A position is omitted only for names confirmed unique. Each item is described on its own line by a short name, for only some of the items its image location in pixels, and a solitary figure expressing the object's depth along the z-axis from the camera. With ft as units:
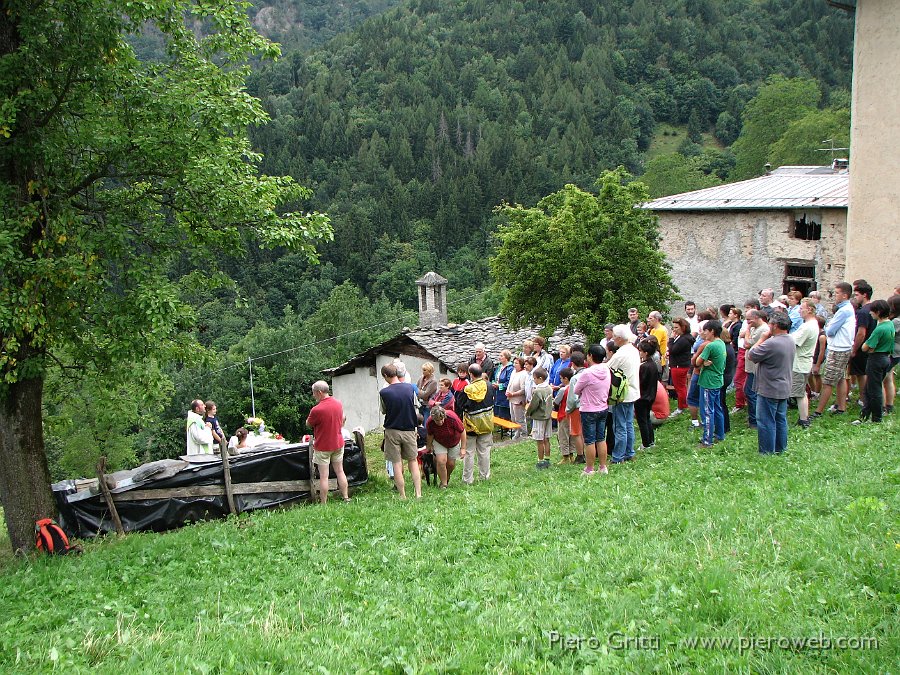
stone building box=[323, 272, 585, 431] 95.66
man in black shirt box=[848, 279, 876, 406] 33.42
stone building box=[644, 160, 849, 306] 72.79
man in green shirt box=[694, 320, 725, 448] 33.04
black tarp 32.63
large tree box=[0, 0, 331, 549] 27.30
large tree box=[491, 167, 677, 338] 68.90
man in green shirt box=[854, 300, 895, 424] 31.99
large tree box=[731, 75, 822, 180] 237.25
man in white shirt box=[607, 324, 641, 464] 32.32
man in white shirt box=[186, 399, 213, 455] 41.98
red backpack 28.94
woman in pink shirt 31.48
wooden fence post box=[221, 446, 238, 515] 34.19
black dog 36.73
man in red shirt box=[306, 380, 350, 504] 33.83
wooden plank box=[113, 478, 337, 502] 33.09
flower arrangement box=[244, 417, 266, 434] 47.32
